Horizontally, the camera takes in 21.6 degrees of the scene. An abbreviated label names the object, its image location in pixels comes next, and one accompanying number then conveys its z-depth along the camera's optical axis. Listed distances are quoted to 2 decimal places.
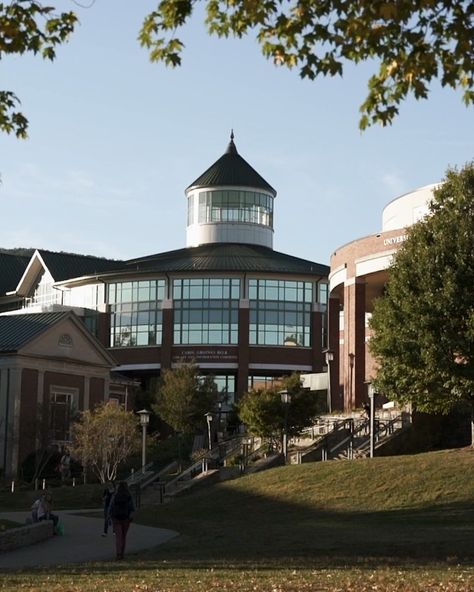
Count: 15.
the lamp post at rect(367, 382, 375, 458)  46.33
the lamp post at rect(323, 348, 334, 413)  68.53
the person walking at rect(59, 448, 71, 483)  59.38
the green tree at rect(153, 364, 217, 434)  71.94
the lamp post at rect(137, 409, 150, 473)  53.22
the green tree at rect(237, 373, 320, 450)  55.47
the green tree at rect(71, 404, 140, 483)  55.47
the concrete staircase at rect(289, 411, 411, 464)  51.34
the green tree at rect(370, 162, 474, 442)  43.88
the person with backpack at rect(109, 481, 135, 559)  25.70
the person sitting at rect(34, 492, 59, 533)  32.72
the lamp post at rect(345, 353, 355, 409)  64.36
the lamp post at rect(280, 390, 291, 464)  49.44
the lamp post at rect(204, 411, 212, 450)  59.51
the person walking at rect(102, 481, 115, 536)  32.56
